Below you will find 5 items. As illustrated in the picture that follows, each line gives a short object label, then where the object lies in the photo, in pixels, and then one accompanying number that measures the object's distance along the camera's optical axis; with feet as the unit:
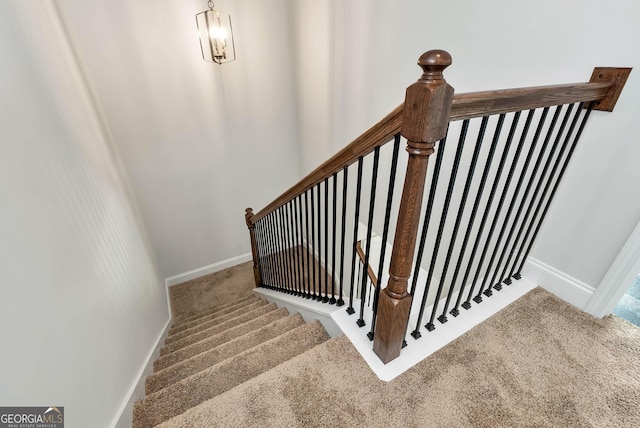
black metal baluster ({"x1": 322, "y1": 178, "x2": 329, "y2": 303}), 4.21
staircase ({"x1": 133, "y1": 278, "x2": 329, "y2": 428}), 4.42
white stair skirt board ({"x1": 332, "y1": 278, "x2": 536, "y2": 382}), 3.71
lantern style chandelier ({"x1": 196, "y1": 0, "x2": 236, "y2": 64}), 8.50
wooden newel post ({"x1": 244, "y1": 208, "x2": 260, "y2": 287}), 9.55
